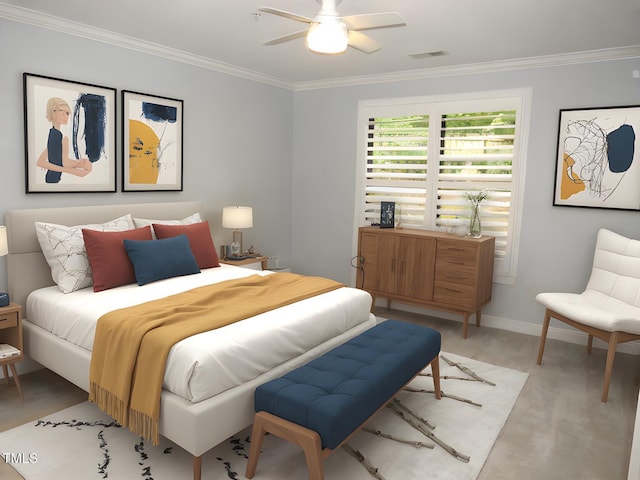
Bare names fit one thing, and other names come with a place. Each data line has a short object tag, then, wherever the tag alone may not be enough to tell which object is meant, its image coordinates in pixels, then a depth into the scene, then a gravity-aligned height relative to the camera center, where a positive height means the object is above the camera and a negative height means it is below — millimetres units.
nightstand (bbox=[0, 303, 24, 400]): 3076 -980
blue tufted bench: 2141 -970
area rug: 2422 -1406
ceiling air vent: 4230 +1210
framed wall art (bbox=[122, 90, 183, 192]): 4129 +346
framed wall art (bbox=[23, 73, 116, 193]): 3502 +325
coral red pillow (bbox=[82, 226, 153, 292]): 3363 -550
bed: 2295 -976
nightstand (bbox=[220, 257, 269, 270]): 4820 -760
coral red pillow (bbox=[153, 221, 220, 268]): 3961 -452
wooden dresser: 4426 -723
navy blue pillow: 3506 -562
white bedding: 2342 -820
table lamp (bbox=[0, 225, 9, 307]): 3008 -402
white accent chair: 3318 -793
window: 4617 +320
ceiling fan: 2639 +896
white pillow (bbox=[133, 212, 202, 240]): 4020 -332
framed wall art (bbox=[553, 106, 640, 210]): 4027 +334
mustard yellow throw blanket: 2412 -827
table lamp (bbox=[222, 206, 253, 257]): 4805 -314
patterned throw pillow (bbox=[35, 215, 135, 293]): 3365 -532
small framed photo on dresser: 5066 -246
